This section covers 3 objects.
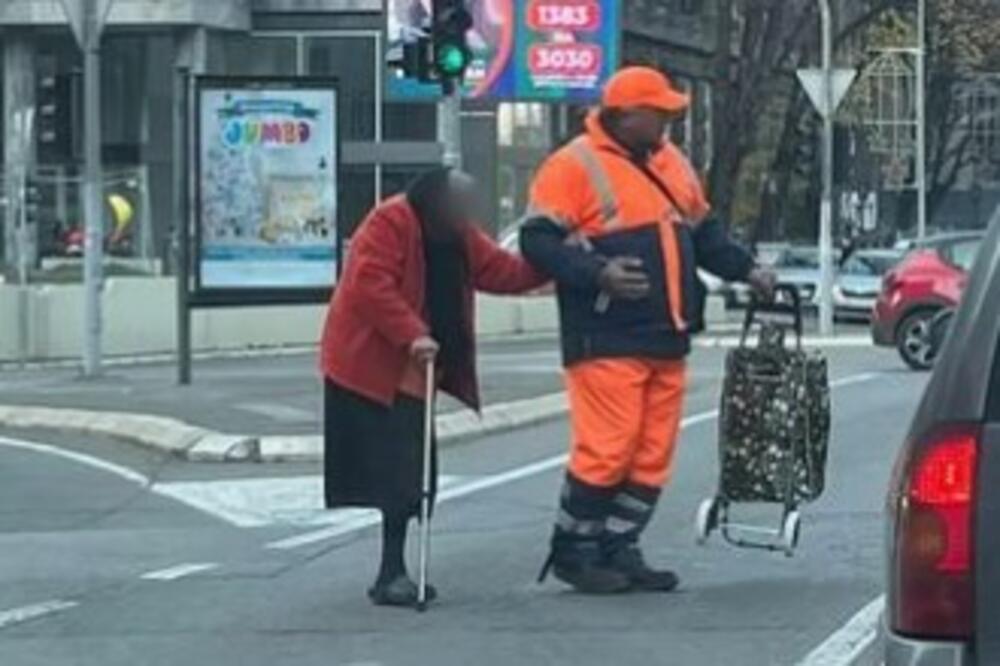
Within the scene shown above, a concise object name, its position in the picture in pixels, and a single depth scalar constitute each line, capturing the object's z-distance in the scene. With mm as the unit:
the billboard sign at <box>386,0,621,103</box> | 40500
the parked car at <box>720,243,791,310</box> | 37531
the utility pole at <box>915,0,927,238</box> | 57188
